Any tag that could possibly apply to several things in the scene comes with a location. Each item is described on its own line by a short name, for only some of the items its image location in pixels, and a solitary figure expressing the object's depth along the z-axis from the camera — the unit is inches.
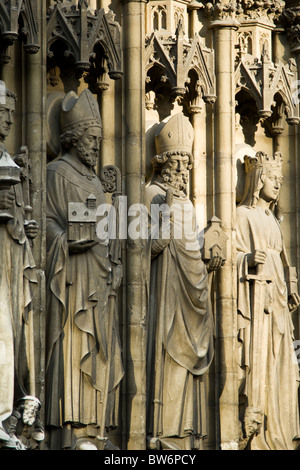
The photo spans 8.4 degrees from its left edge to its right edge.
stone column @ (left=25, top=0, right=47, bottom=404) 727.7
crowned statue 827.4
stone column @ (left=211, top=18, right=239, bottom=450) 813.9
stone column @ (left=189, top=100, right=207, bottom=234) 823.1
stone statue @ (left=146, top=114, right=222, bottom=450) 783.1
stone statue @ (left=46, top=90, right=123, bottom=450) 740.6
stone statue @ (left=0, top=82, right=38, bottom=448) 693.9
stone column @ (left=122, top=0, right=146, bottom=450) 770.2
